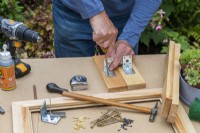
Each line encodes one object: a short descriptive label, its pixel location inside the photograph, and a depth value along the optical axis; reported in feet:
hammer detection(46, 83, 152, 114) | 6.00
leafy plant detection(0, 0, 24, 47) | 10.90
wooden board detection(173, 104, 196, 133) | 5.73
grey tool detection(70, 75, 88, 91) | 6.32
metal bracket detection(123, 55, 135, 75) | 6.72
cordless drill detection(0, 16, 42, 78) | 6.24
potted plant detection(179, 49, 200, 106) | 5.96
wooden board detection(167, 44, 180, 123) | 5.65
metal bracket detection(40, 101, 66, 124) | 5.78
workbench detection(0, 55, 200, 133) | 5.75
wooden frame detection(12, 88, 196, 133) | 5.67
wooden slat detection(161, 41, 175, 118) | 5.69
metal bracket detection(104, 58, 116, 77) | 6.62
